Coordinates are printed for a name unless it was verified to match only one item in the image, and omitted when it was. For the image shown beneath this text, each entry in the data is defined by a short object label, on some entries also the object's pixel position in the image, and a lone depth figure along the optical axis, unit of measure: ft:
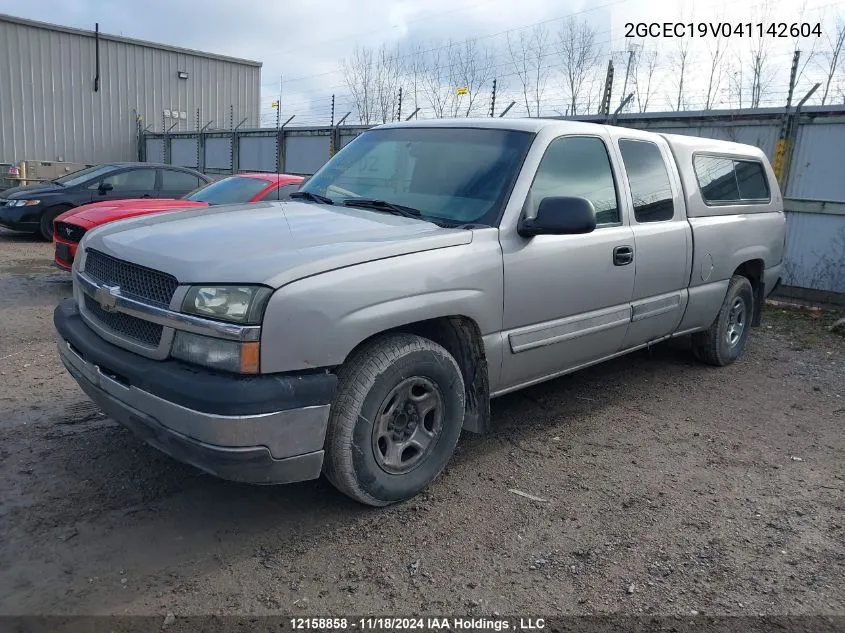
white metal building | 74.23
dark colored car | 37.52
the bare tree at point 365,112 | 73.79
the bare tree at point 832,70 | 32.56
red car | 24.64
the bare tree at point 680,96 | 36.49
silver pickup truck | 9.09
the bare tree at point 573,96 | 41.91
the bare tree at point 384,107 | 72.99
